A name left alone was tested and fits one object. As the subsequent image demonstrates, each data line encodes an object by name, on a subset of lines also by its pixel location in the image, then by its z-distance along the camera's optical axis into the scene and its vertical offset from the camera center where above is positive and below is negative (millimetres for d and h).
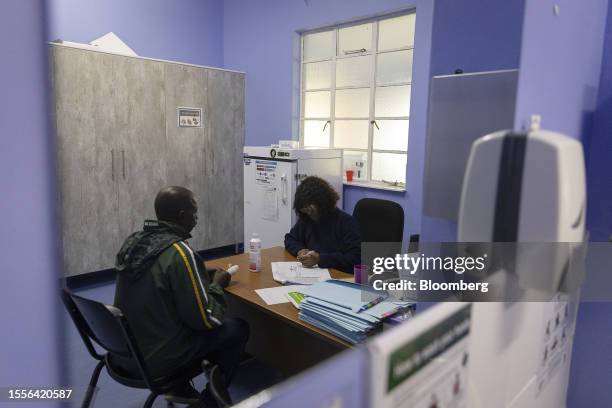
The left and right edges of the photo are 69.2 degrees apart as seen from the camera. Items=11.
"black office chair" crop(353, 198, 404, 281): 2953 -471
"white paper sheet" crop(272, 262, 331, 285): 2170 -630
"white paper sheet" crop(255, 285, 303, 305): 1936 -657
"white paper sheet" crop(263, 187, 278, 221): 4250 -546
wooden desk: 2062 -927
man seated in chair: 1775 -630
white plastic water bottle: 2299 -572
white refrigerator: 4062 -301
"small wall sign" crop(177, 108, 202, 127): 4484 +292
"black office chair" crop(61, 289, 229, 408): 1651 -817
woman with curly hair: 2633 -468
